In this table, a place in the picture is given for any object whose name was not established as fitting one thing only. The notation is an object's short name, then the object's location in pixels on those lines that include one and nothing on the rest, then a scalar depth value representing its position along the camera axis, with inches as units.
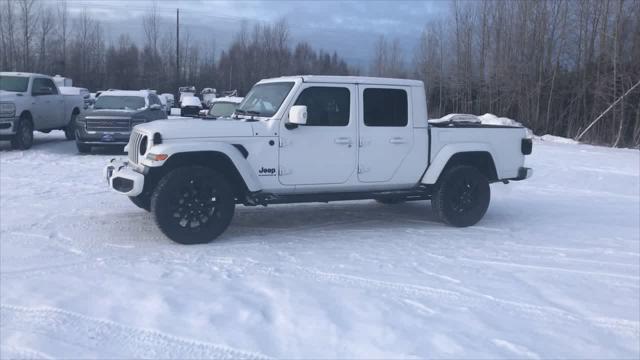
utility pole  1955.6
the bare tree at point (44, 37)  1932.8
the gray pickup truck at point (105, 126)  615.2
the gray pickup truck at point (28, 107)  614.9
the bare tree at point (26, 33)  1812.3
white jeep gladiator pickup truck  269.6
